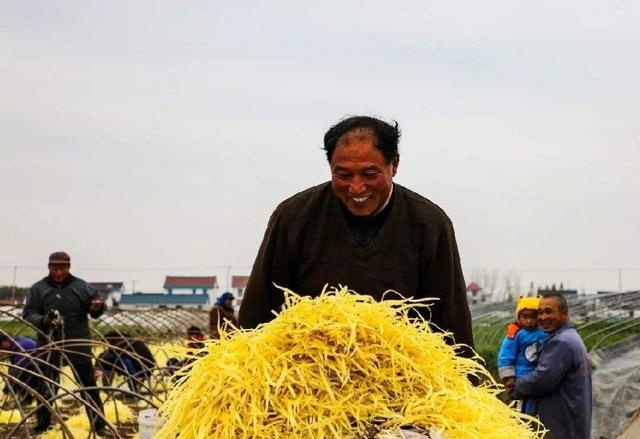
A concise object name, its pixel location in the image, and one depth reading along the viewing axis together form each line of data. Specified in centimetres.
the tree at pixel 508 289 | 4259
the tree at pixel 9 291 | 4048
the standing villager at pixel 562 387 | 546
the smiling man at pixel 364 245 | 248
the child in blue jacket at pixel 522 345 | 601
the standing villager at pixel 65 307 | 838
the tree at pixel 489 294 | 4648
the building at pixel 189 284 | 5753
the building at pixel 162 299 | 4706
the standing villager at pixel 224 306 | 783
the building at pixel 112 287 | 4733
